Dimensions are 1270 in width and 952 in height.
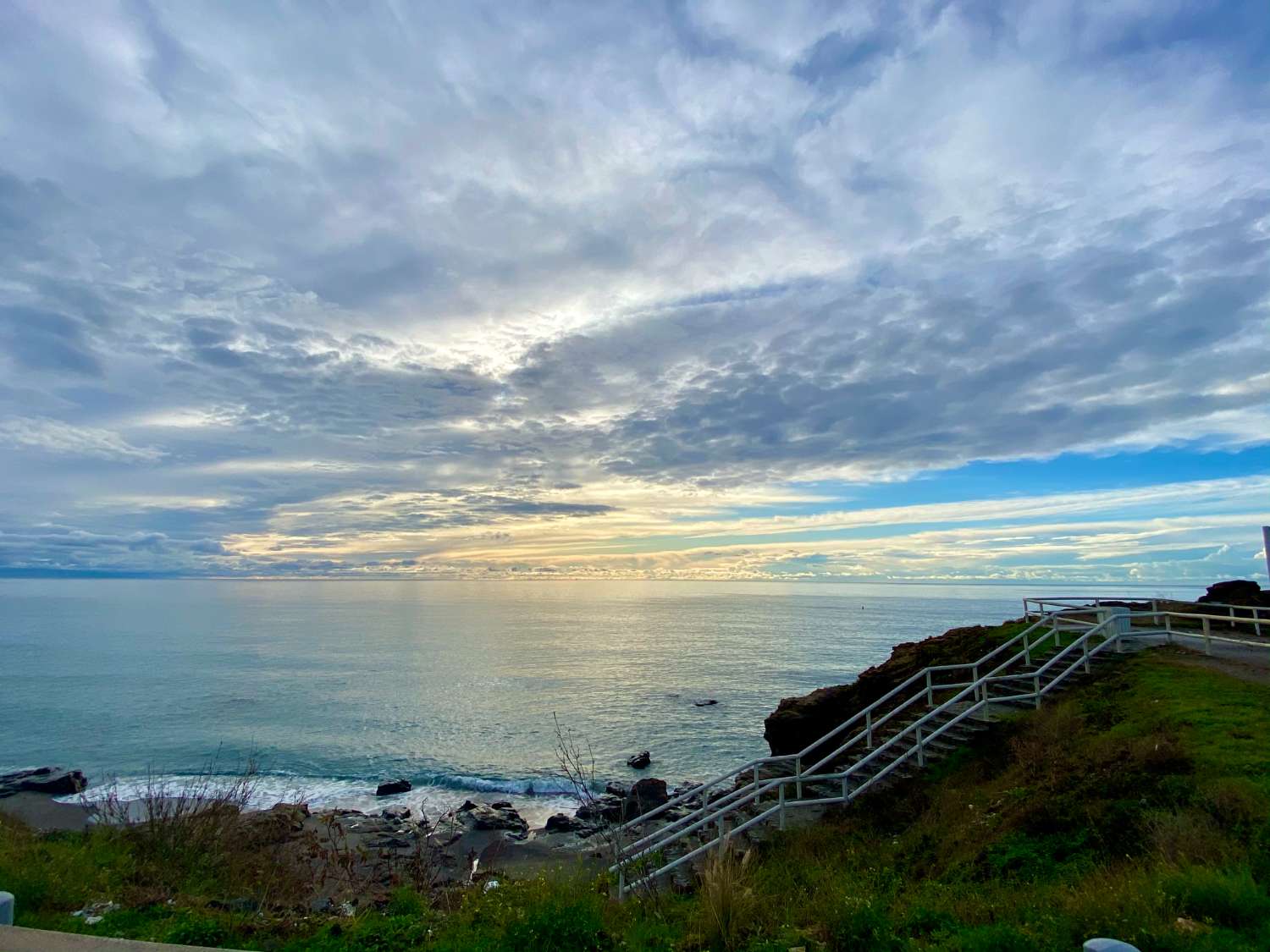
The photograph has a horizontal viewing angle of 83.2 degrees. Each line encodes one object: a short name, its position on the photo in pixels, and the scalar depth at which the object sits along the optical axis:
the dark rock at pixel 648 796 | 27.41
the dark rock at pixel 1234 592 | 29.86
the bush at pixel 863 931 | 6.92
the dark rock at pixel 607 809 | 25.91
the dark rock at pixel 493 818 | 26.75
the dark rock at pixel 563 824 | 26.97
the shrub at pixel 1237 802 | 9.04
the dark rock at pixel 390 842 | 23.42
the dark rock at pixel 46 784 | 30.31
